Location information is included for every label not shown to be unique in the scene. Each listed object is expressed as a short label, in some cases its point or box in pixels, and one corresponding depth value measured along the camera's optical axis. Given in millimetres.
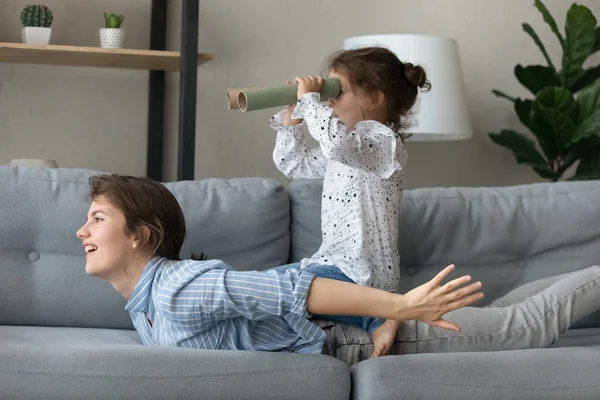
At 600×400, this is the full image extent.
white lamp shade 3000
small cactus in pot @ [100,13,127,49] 2893
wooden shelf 2785
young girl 1828
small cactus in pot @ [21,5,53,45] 2842
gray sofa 1560
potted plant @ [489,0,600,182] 3121
